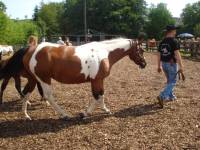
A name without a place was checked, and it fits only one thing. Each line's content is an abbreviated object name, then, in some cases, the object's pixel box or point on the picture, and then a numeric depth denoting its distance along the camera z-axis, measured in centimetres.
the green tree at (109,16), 8669
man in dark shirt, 978
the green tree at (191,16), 9931
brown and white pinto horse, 841
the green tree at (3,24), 4275
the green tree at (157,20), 9175
